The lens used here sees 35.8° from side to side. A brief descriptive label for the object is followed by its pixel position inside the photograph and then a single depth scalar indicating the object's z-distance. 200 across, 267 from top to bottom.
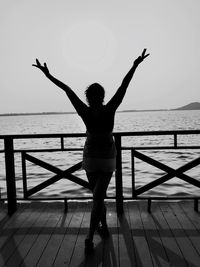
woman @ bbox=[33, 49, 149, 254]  3.14
